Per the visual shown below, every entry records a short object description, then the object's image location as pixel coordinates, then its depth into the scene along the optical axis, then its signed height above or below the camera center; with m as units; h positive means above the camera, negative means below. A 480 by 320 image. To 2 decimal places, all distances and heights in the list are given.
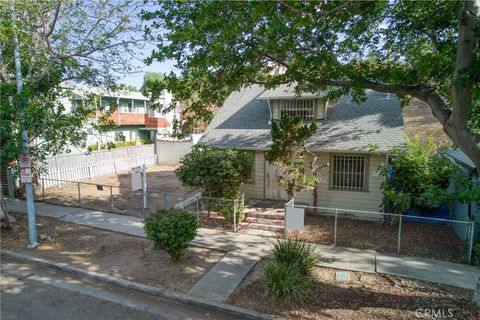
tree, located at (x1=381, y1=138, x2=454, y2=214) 10.65 -1.26
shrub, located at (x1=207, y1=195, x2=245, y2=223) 11.39 -2.69
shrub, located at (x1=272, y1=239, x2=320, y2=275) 7.25 -2.88
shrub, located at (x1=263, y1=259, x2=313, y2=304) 6.51 -3.19
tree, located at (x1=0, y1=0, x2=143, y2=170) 9.12 +2.40
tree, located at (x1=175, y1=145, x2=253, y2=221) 11.48 -1.41
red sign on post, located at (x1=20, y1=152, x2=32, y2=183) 9.27 -0.96
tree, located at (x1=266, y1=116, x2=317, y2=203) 10.55 -0.52
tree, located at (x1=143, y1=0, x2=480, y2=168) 5.86 +2.17
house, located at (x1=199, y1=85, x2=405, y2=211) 12.18 -0.20
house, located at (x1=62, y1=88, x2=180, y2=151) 31.36 +1.62
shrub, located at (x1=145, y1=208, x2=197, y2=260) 7.87 -2.40
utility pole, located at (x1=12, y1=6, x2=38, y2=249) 9.13 -0.49
